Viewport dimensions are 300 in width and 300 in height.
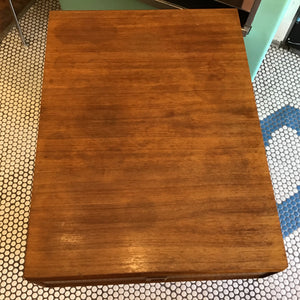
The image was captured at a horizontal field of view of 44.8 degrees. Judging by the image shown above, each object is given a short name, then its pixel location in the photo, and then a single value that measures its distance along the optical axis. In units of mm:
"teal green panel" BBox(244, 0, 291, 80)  902
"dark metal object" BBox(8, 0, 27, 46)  1224
